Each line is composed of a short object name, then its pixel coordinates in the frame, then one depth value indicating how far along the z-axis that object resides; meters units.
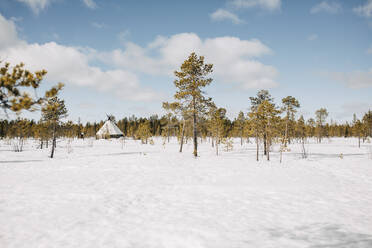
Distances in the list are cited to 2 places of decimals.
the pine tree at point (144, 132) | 48.88
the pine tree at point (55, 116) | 21.02
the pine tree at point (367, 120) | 49.62
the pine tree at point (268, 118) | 19.66
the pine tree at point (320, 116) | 60.19
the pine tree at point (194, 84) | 20.64
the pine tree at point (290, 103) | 30.67
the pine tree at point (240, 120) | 52.38
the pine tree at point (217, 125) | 24.54
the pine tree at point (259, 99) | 26.31
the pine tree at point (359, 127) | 42.77
